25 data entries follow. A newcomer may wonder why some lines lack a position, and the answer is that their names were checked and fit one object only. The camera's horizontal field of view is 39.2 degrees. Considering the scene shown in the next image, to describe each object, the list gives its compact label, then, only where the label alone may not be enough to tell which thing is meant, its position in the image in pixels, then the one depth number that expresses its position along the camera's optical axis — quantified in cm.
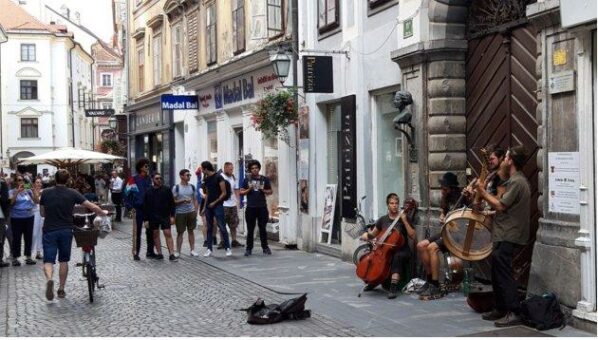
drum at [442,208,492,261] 881
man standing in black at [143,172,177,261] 1506
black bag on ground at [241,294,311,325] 863
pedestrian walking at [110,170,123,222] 2712
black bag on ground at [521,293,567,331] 787
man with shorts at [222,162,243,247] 1644
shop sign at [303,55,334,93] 1459
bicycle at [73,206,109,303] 1068
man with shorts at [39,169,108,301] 1052
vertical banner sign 1397
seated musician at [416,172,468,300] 989
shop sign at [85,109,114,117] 3441
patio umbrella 2555
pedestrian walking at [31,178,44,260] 1584
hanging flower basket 1586
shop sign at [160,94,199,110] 2302
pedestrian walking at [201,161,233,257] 1541
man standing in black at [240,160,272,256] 1525
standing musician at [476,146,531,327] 812
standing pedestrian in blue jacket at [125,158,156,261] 1548
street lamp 1516
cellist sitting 1033
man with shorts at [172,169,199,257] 1558
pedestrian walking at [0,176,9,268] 1416
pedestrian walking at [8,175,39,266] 1499
